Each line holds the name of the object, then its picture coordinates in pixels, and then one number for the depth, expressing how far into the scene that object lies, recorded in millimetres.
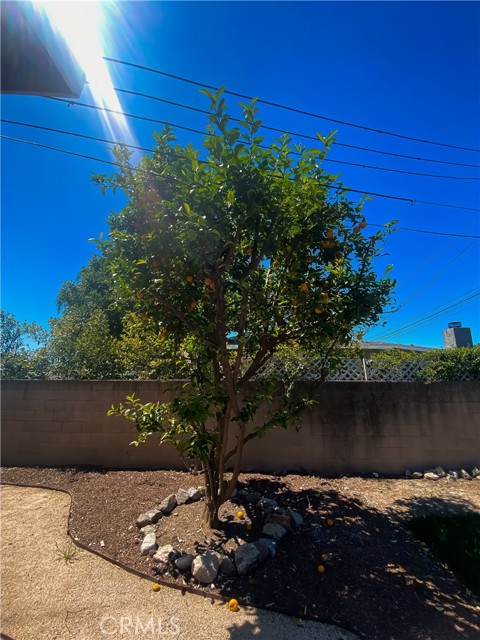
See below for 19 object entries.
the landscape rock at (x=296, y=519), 3592
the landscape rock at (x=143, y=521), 3658
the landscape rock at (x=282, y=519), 3503
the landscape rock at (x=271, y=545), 3141
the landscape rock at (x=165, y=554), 3070
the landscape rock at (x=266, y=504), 3895
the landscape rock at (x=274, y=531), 3355
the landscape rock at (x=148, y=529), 3521
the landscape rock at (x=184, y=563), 2994
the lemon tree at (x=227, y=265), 2702
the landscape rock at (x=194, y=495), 4112
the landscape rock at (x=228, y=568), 2955
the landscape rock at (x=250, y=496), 4129
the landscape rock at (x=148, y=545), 3218
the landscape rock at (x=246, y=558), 2944
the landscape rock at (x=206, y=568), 2875
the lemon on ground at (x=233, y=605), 2602
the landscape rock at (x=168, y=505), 3892
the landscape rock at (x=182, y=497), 4066
